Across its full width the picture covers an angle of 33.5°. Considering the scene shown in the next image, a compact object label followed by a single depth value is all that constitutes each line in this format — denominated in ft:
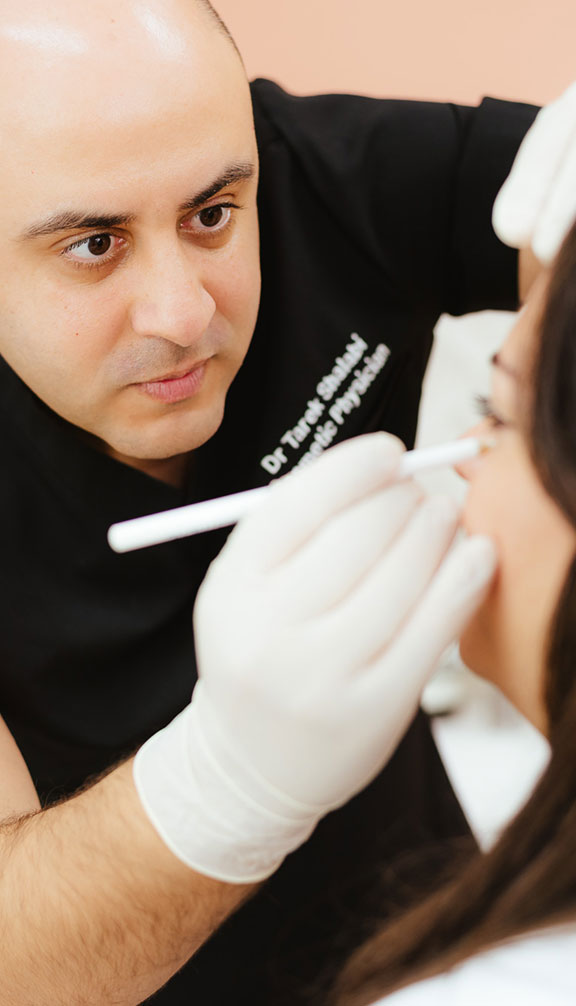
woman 1.94
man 2.57
